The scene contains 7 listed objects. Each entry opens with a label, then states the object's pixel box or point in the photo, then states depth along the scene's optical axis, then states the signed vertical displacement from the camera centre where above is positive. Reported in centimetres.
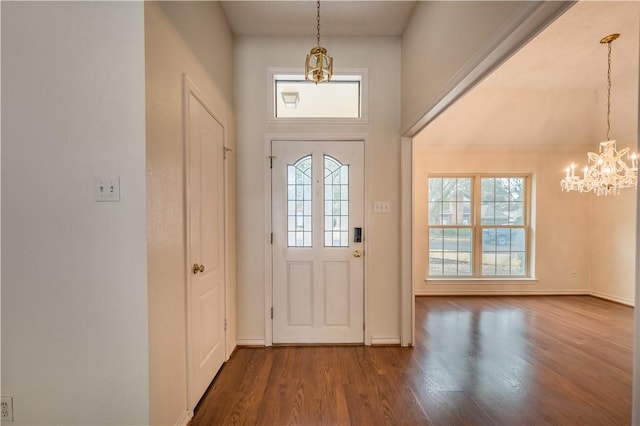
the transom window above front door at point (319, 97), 286 +116
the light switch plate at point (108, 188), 137 +10
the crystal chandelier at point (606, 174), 340 +42
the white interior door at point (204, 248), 186 -30
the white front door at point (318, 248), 283 -41
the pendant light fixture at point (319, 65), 194 +101
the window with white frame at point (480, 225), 498 -32
